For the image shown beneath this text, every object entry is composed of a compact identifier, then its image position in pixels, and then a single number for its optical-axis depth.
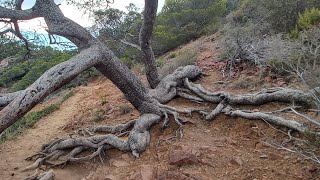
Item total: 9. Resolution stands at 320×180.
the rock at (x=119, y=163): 3.10
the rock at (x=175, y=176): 2.53
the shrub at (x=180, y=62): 5.56
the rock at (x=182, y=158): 2.76
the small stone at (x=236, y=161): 2.63
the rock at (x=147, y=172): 2.72
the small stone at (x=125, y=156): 3.21
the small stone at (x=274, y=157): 2.59
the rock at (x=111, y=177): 2.87
